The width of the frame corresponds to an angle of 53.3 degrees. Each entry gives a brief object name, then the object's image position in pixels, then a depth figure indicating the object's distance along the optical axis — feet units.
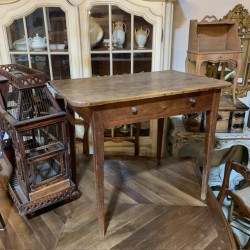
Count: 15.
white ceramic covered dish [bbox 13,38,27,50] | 5.94
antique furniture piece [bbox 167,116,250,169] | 6.26
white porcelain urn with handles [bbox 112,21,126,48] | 6.00
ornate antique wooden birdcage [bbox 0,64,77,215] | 3.67
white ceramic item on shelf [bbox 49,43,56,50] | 6.04
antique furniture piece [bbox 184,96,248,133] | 6.28
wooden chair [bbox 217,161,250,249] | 4.47
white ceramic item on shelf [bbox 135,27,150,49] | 6.06
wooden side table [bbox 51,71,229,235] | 3.41
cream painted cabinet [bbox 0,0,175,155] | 5.70
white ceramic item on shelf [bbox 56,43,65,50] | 6.04
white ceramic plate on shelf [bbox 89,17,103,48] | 5.94
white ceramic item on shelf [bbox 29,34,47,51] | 5.93
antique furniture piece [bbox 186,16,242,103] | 6.02
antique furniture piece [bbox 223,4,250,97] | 6.65
